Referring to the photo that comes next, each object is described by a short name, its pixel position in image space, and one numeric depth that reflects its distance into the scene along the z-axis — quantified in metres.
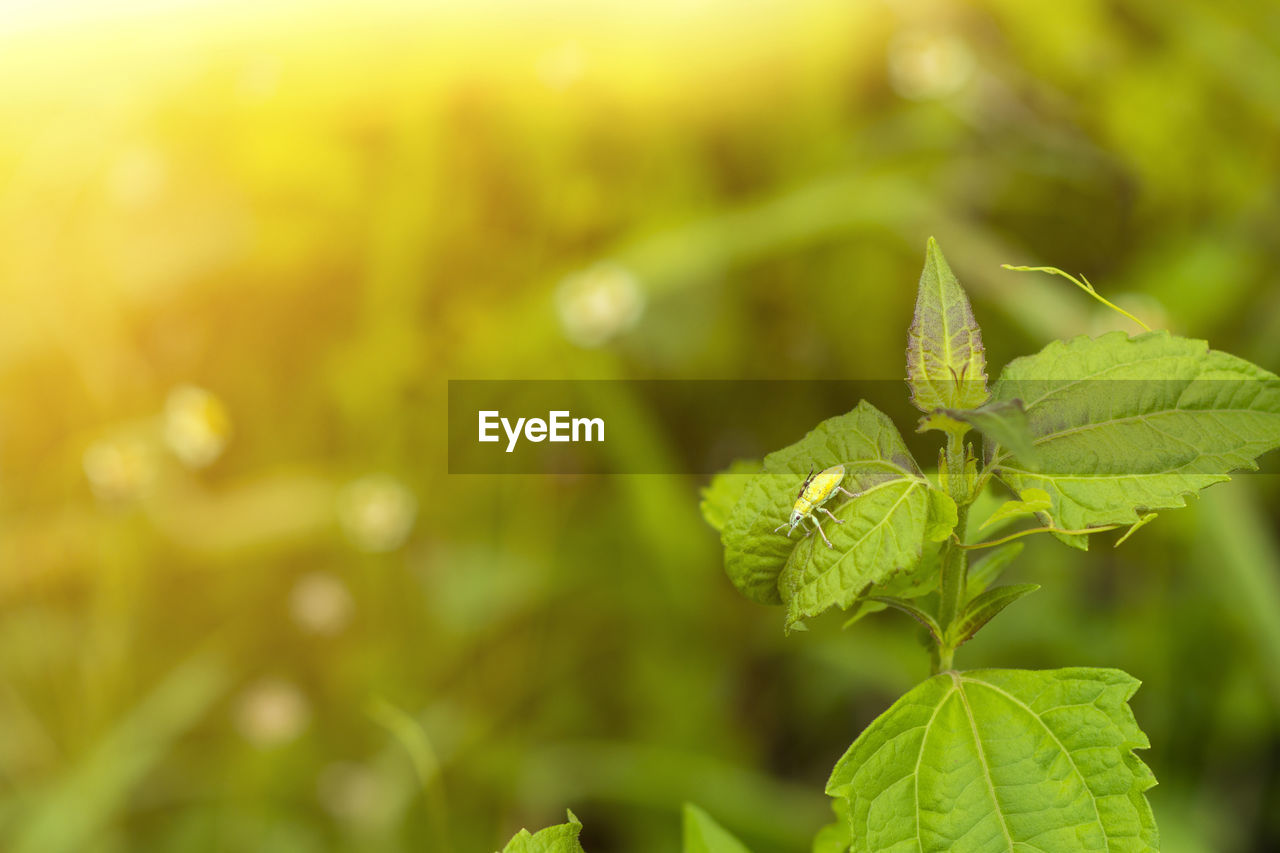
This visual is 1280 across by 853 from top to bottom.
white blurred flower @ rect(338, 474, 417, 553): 1.87
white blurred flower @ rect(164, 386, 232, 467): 1.80
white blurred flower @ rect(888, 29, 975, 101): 2.15
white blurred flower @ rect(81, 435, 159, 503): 1.75
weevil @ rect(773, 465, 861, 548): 0.51
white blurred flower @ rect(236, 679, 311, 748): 1.65
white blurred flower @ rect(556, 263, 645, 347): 1.94
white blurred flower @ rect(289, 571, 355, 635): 1.79
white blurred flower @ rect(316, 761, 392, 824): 1.67
